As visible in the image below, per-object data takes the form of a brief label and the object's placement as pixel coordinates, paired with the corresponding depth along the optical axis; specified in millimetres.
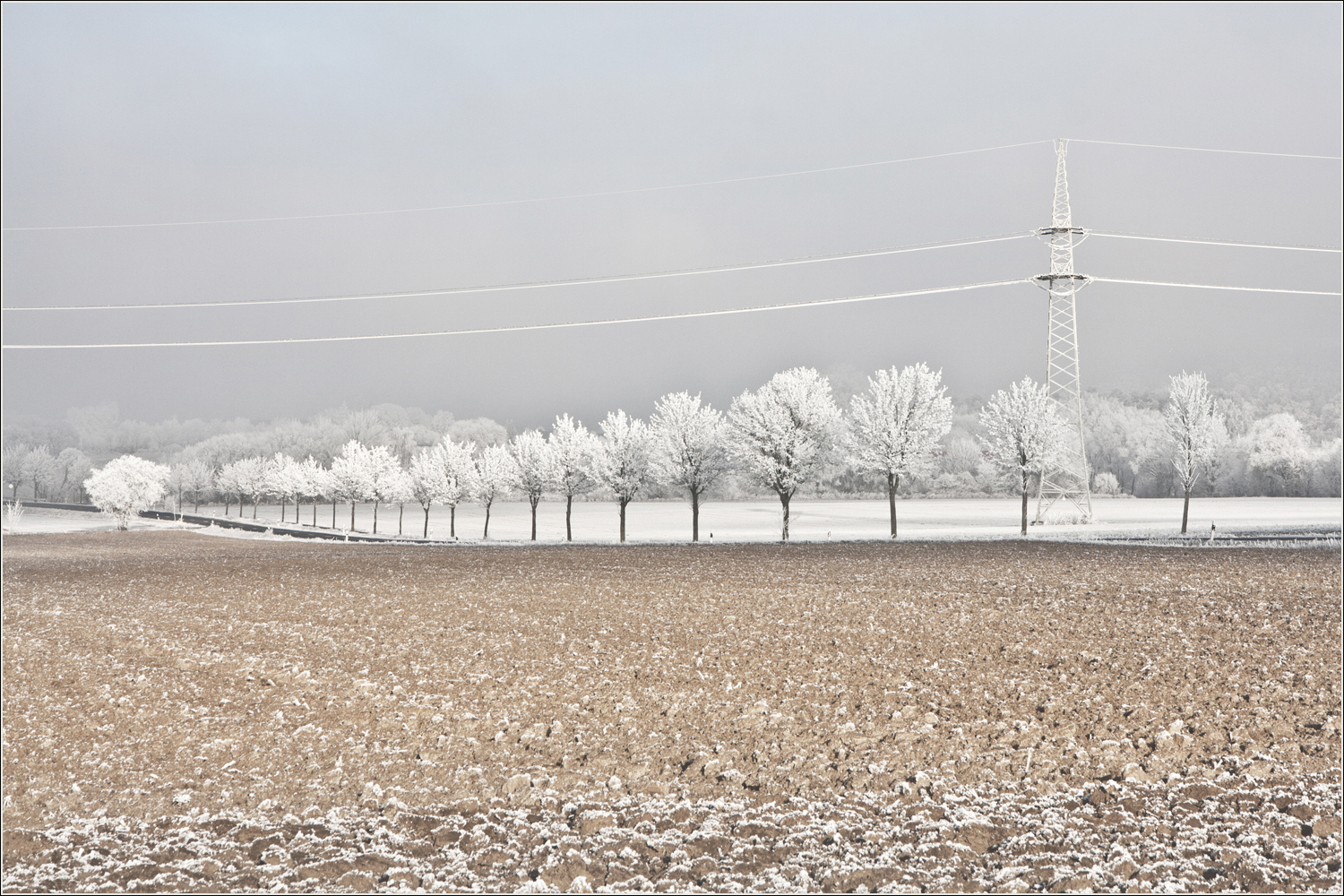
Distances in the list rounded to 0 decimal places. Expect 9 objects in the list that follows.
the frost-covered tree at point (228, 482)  140000
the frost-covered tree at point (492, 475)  80312
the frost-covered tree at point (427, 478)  91000
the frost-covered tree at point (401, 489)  97562
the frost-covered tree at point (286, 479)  116375
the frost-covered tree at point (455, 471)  88938
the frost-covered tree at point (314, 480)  115938
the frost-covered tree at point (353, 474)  97625
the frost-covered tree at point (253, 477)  131875
